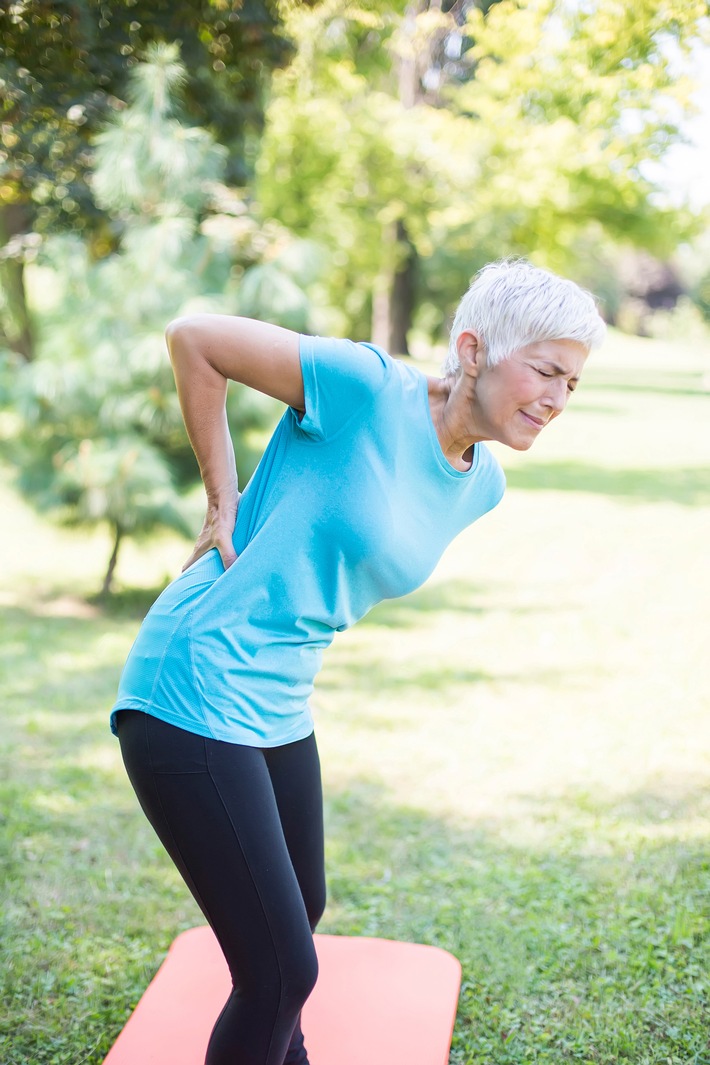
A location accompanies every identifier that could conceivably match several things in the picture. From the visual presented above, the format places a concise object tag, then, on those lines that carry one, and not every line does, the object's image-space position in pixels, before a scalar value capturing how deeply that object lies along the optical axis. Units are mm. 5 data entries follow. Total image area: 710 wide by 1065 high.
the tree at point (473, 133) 5285
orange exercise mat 2250
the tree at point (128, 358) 5270
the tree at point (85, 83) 3920
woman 1557
